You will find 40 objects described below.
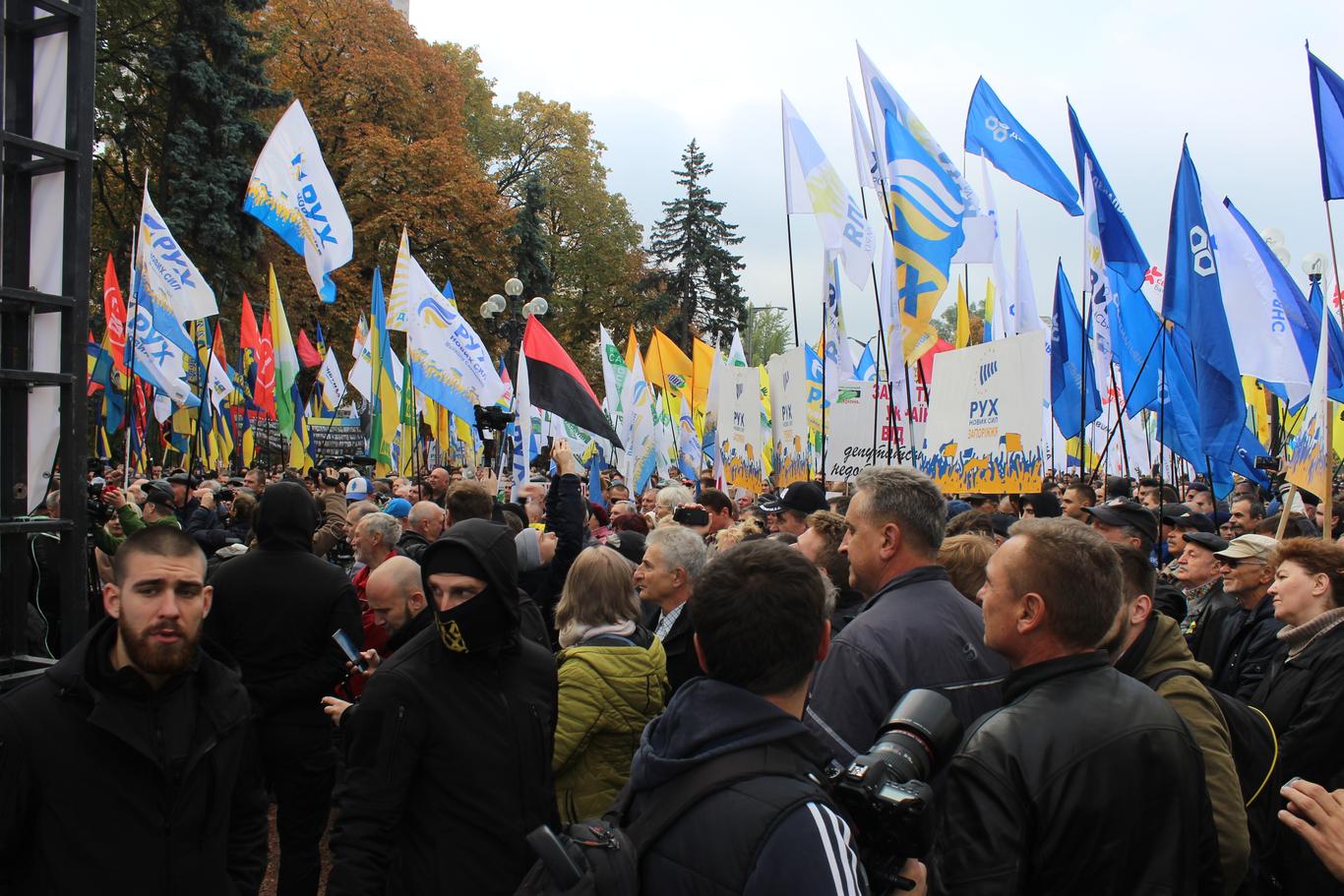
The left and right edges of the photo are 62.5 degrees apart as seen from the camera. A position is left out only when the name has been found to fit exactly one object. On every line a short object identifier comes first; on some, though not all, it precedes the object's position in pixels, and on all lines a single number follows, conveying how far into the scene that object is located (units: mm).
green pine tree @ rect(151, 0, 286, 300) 26422
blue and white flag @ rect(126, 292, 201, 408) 13172
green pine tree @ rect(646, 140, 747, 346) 56531
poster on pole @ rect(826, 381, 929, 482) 11275
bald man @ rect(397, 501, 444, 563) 6938
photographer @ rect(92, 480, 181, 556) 6766
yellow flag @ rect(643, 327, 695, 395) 19275
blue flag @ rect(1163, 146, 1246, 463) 9133
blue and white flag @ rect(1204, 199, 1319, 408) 9602
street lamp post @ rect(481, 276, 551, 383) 15010
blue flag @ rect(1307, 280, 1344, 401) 9766
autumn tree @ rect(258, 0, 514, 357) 35031
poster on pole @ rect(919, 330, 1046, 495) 8375
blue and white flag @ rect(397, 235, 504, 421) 12789
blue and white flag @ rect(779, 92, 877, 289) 10969
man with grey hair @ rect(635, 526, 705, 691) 4656
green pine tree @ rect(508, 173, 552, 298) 43250
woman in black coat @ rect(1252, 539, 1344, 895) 3842
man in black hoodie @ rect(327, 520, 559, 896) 2887
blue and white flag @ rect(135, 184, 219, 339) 12117
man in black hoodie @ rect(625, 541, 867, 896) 1767
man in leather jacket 2240
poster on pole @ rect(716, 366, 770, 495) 13250
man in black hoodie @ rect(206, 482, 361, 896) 4805
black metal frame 4043
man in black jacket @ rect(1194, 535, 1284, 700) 4891
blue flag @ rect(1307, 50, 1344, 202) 7602
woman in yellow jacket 3809
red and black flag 9875
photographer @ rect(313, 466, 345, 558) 7676
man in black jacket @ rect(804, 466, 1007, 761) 2842
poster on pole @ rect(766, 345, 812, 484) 11516
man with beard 2697
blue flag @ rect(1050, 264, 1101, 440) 13383
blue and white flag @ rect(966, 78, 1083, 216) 10250
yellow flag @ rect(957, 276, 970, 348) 16328
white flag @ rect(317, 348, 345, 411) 20516
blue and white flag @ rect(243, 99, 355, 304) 11266
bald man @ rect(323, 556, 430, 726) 4461
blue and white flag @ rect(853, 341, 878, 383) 22527
